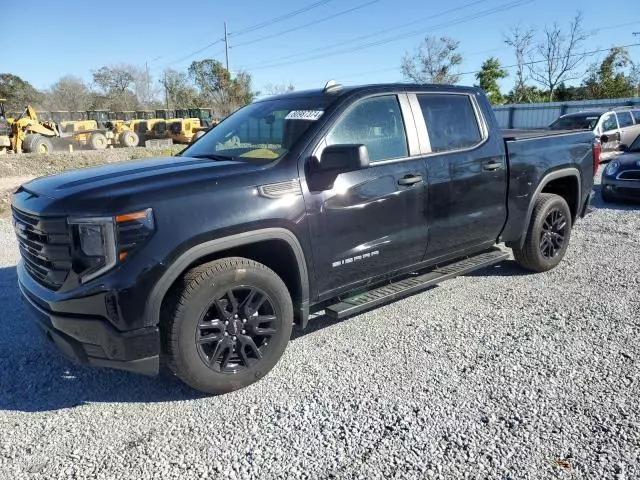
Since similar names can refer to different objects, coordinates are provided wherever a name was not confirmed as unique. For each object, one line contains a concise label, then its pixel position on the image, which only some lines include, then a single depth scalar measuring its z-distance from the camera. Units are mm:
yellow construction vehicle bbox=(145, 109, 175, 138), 30281
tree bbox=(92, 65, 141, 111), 67938
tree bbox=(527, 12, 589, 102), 47031
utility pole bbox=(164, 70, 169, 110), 69750
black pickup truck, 2756
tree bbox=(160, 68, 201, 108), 66569
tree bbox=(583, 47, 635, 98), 39562
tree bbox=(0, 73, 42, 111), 58000
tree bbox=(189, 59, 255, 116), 59469
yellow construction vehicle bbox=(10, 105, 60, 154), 22812
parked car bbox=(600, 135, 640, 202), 8852
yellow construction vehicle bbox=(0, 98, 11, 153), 22719
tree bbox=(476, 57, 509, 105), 47875
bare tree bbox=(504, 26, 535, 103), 49000
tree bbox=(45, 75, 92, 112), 67938
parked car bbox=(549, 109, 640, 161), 13734
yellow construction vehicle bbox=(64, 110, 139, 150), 26781
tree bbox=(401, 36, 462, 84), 49562
